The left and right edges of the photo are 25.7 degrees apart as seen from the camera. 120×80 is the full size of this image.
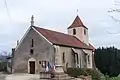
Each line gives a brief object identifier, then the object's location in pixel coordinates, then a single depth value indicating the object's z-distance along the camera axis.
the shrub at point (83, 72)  30.49
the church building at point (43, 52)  42.61
